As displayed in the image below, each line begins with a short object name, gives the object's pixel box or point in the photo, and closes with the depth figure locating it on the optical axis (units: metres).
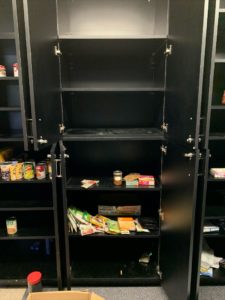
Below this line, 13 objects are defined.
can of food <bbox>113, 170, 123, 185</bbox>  1.69
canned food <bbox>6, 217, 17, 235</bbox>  1.73
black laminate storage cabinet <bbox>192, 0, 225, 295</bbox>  1.14
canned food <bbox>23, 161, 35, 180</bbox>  1.61
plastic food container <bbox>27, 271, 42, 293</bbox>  1.57
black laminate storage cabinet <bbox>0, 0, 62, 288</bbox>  1.64
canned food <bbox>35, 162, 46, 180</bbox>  1.61
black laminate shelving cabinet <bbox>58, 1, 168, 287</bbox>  1.60
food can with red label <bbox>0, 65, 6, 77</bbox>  1.47
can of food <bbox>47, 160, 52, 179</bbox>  1.60
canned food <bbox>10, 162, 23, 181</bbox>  1.60
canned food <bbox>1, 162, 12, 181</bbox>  1.59
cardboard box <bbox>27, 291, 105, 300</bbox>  1.38
